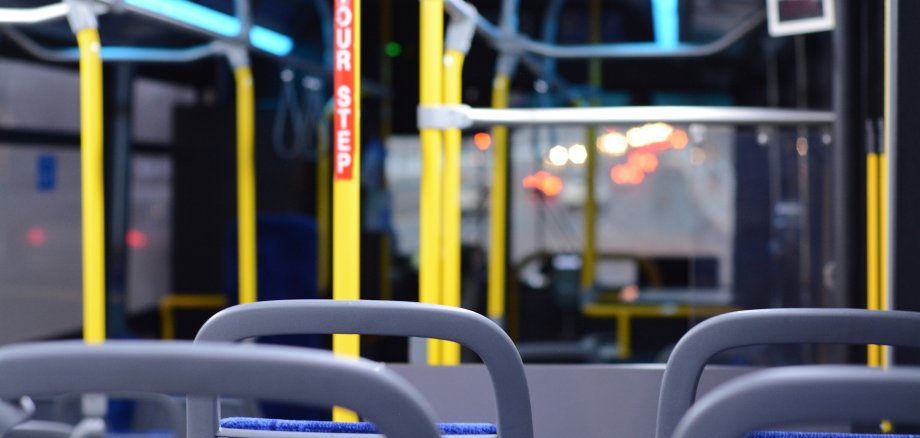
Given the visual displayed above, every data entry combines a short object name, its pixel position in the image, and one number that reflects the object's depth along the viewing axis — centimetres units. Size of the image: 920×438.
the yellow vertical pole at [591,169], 468
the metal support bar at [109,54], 328
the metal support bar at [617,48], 291
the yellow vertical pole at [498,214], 278
